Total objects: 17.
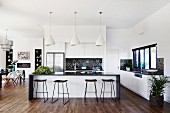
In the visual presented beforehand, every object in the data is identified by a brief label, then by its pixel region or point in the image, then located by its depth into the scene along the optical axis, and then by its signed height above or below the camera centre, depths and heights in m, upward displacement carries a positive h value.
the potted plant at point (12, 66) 7.28 -0.64
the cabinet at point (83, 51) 5.52 +0.33
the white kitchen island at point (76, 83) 4.03 -0.94
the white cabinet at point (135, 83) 3.87 -1.03
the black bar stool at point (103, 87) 4.06 -1.09
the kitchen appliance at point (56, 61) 5.41 -0.18
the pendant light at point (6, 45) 5.45 +0.61
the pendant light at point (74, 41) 3.89 +0.58
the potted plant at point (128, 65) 5.51 -0.36
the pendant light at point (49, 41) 3.83 +0.55
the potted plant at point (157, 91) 3.28 -0.99
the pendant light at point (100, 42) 3.85 +0.55
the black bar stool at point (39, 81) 3.77 -0.81
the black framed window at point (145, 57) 4.41 +0.06
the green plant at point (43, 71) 3.99 -0.50
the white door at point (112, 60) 6.15 -0.12
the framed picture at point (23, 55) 8.01 +0.16
